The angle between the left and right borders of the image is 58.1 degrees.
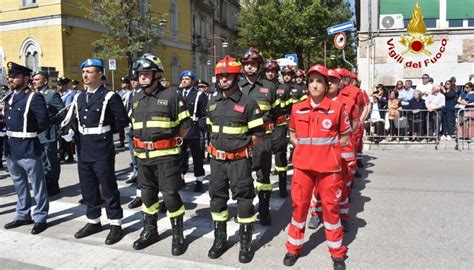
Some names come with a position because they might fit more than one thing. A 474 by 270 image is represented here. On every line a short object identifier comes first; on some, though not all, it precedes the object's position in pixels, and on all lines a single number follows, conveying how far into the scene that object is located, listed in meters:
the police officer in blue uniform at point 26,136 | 5.64
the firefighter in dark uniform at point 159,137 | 4.81
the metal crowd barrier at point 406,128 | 12.51
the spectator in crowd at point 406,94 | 12.97
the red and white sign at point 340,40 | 13.16
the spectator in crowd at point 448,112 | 12.78
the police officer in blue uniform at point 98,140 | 5.20
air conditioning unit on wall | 16.66
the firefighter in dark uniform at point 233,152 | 4.59
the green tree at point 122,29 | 24.00
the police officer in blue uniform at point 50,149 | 7.57
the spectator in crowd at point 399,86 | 13.98
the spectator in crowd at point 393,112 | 12.66
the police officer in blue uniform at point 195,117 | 7.86
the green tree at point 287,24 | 34.22
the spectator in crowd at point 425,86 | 13.41
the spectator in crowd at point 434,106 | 12.43
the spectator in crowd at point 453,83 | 12.98
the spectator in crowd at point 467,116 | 11.76
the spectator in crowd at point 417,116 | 12.57
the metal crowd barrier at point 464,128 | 11.75
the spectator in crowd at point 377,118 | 12.73
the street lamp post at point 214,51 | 49.35
